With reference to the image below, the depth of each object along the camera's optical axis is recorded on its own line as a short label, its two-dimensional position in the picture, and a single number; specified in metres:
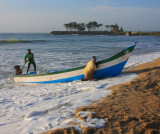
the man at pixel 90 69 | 6.94
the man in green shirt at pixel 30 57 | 8.84
